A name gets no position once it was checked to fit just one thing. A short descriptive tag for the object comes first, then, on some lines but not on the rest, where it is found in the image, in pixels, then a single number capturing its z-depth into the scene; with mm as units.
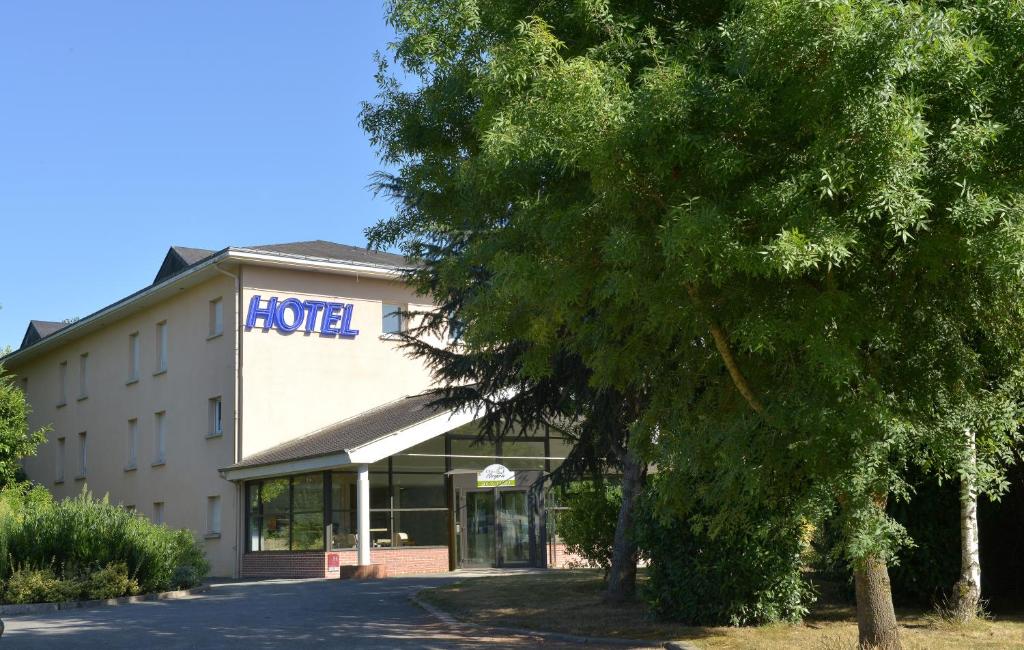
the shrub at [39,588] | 18484
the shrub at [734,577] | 12188
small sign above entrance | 28391
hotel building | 27406
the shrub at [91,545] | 19484
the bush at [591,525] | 17188
